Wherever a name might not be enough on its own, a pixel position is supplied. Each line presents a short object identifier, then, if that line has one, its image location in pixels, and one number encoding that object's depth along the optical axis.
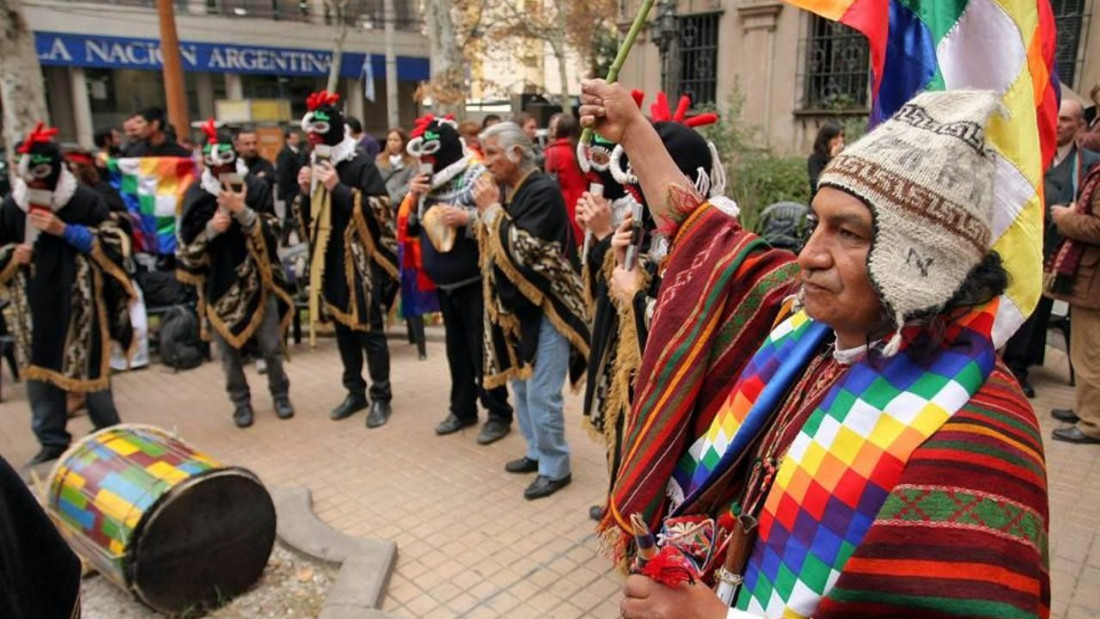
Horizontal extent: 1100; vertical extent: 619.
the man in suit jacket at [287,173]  9.49
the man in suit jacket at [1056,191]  5.48
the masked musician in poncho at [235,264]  5.35
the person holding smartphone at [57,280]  4.71
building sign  24.03
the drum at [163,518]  3.16
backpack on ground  7.05
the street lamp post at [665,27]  12.12
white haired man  4.32
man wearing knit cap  1.19
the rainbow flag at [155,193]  7.74
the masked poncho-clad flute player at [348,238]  5.37
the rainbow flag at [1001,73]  1.46
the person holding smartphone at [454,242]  4.89
